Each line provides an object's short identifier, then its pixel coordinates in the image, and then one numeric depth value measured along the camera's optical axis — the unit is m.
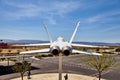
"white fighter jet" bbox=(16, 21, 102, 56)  20.00
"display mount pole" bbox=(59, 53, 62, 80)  21.33
